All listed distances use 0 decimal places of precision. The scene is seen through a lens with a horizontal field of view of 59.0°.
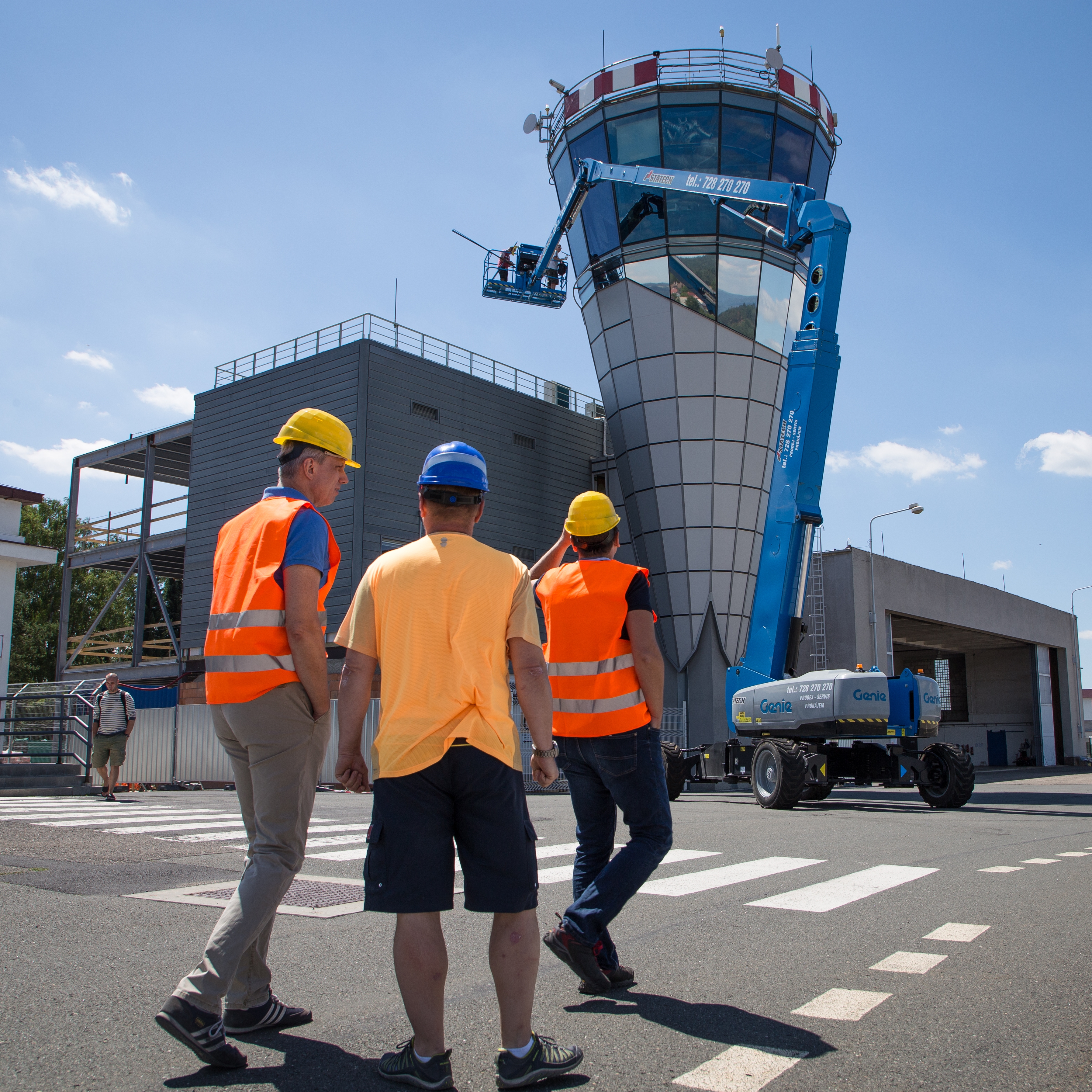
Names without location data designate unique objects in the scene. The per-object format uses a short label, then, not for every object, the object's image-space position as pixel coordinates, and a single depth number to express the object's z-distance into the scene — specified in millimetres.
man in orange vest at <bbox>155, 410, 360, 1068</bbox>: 3170
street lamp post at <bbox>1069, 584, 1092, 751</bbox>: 49625
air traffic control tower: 24891
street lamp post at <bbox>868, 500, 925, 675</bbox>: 32281
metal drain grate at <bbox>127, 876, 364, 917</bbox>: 5152
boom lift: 13812
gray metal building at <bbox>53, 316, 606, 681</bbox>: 24078
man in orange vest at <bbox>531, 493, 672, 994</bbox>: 3822
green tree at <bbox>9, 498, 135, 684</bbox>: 52938
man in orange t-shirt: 2717
